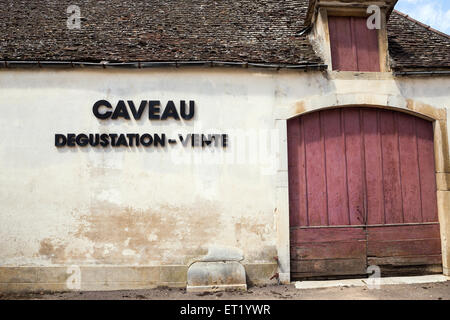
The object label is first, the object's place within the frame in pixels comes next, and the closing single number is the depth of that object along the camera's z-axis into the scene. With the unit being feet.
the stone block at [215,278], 15.94
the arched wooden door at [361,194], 17.46
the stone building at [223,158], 16.53
